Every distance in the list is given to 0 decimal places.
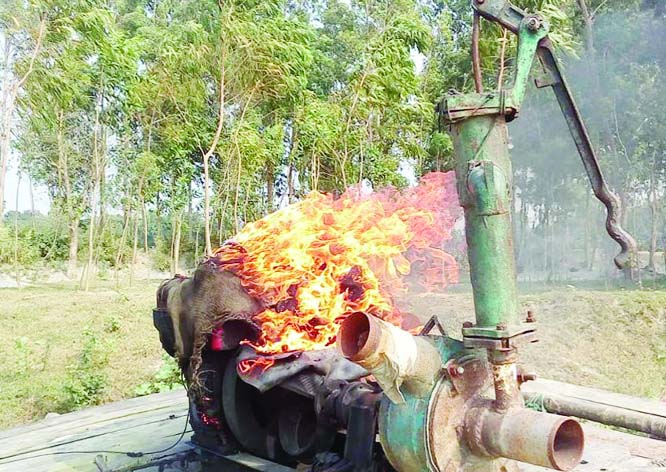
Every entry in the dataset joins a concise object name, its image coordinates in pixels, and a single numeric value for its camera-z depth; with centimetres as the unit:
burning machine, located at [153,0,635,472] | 189
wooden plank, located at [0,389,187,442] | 489
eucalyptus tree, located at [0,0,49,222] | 1218
